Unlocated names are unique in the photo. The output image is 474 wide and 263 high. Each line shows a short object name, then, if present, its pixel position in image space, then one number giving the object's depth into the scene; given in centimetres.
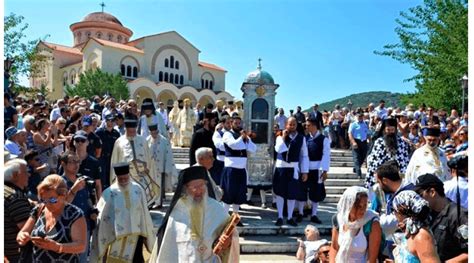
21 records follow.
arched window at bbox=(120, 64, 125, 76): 5731
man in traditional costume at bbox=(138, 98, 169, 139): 998
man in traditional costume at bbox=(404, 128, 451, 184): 653
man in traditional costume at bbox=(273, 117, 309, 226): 813
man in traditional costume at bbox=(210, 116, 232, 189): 857
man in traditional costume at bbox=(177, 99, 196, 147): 1713
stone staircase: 728
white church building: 5578
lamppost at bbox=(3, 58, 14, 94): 1093
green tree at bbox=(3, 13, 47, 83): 2027
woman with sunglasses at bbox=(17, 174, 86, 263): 391
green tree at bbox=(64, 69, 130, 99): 4869
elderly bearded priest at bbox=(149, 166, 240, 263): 470
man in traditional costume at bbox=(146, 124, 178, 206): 905
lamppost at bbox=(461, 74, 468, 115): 1556
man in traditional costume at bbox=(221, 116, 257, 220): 818
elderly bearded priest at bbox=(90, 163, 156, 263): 543
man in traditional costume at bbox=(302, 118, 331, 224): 839
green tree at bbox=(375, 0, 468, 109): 2031
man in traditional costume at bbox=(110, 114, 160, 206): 850
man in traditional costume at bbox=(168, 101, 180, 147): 1768
